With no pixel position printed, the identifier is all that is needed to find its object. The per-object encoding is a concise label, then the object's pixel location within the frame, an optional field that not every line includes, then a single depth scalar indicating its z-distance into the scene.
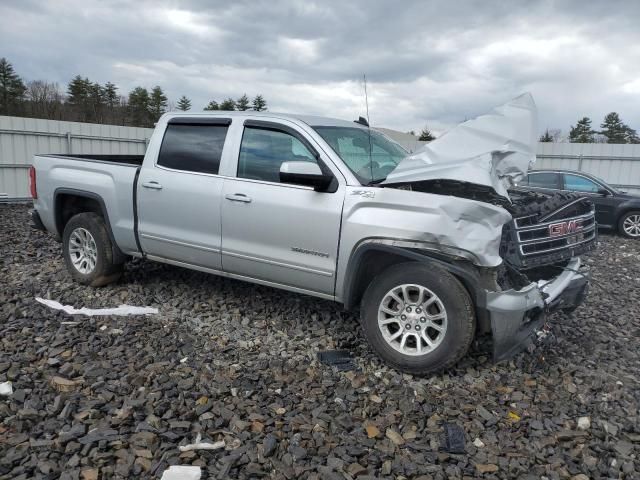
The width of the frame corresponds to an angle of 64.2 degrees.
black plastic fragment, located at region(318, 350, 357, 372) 3.92
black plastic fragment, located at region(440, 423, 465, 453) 2.94
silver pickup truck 3.53
